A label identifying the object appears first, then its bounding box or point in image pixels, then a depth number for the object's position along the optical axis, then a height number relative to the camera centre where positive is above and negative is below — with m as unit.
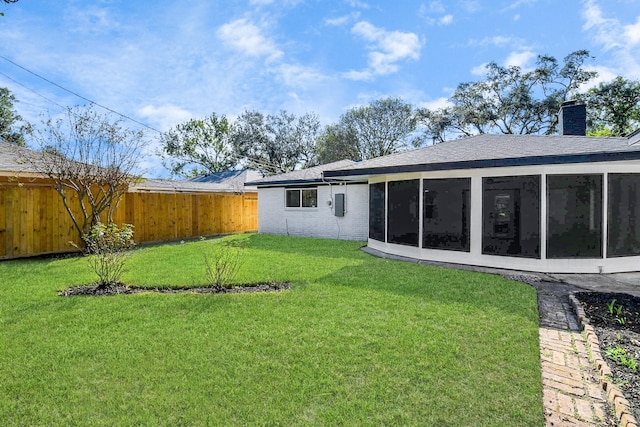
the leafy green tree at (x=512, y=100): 24.23 +8.05
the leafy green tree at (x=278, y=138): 33.03 +6.60
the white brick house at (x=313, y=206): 12.55 +0.00
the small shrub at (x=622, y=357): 3.07 -1.45
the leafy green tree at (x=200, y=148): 33.72 +5.82
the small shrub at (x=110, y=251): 5.90 -0.82
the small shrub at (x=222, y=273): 5.68 -1.25
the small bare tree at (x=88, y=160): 9.20 +1.35
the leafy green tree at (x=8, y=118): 19.42 +5.28
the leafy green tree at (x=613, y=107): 22.36 +6.58
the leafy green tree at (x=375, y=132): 29.45 +6.49
